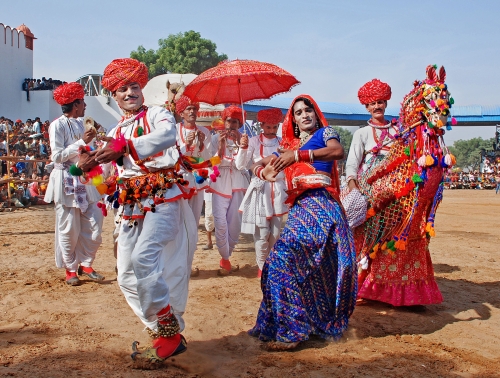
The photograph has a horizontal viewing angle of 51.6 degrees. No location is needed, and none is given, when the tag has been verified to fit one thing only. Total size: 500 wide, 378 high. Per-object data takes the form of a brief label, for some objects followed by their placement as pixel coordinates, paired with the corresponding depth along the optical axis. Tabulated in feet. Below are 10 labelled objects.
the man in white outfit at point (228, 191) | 23.58
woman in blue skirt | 13.67
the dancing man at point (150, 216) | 11.84
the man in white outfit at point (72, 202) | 20.63
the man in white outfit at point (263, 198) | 21.91
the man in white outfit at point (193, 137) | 21.62
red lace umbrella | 19.72
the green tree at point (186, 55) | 135.95
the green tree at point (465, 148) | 296.34
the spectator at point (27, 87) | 97.09
